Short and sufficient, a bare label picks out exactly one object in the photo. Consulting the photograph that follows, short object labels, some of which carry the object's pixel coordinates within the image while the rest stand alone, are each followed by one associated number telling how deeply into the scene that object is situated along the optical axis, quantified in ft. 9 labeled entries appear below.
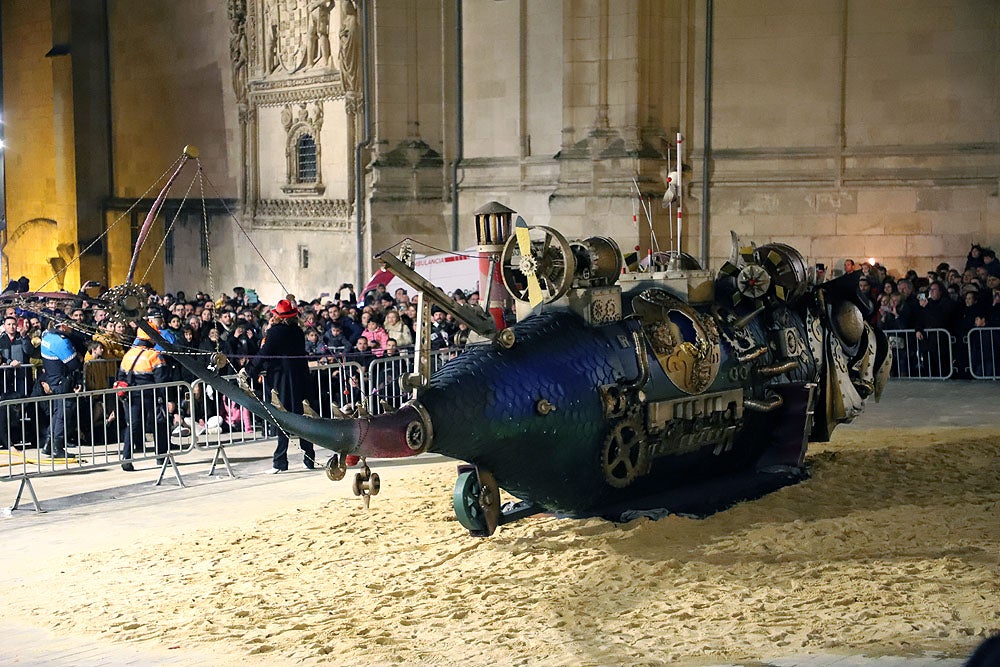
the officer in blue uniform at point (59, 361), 54.29
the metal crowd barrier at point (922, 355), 64.49
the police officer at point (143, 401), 49.03
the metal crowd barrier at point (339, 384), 53.47
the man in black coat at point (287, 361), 50.34
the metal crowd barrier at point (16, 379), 58.39
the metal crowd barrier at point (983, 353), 63.26
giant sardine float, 31.99
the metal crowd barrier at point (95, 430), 48.01
